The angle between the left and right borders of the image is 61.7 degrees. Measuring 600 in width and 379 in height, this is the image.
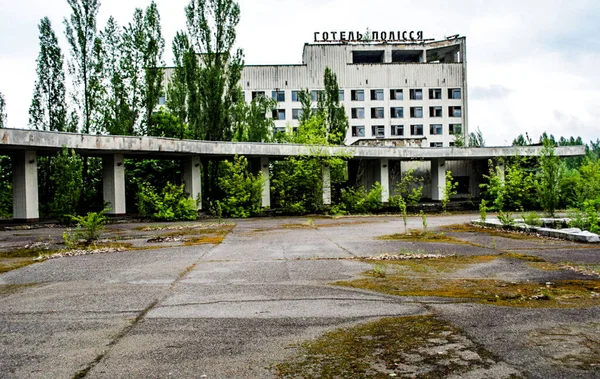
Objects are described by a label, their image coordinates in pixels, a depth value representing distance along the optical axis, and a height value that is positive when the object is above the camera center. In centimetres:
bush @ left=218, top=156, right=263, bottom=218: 2628 -42
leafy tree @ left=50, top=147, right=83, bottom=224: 2155 +10
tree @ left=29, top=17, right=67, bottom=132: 2969 +604
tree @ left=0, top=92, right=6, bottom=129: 3212 +520
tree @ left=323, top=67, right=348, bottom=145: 4244 +600
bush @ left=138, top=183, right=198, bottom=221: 2430 -93
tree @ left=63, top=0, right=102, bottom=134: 2936 +794
